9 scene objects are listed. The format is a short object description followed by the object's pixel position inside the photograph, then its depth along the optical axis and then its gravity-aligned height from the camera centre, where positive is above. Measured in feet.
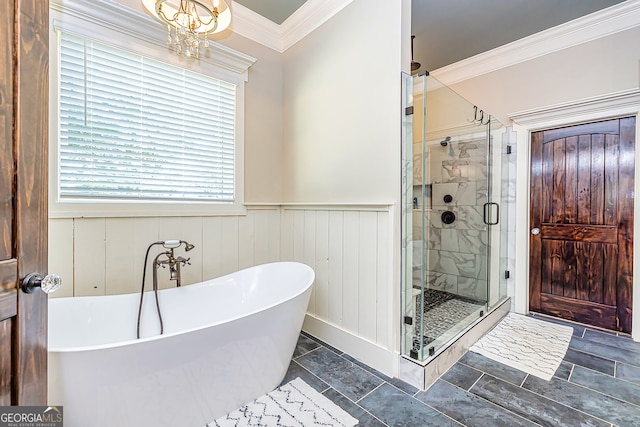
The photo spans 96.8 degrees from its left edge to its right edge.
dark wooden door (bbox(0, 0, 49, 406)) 2.44 +0.16
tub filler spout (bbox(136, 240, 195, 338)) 6.01 -1.11
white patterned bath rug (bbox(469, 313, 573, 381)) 6.56 -3.45
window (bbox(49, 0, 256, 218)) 5.79 +2.19
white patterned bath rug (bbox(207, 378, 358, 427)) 4.75 -3.49
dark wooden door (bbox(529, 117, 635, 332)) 8.13 -0.23
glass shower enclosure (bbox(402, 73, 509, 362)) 6.30 -0.03
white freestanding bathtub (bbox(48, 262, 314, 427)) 3.50 -2.18
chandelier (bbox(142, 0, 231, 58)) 5.65 +4.00
